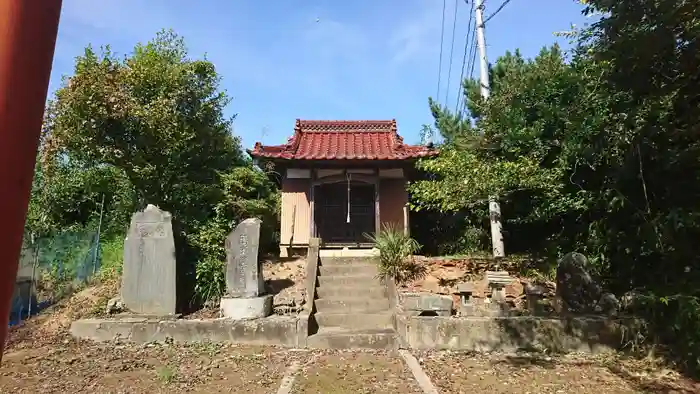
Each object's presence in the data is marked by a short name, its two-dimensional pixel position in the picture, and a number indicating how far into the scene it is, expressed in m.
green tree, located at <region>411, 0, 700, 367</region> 5.66
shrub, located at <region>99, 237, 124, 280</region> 10.34
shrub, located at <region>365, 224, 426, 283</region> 9.50
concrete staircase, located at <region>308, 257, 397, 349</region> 7.43
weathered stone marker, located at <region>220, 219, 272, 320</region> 7.96
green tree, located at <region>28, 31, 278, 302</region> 9.19
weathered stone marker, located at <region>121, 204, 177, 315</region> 8.21
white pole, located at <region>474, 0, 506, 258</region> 10.65
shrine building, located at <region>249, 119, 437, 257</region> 12.65
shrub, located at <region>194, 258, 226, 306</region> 8.85
